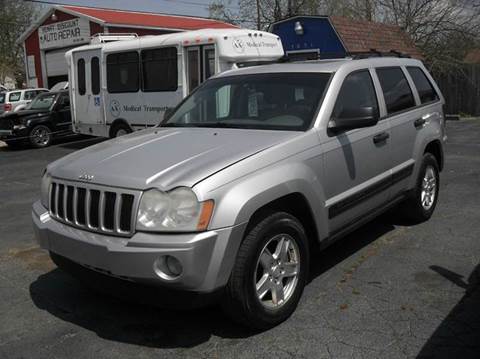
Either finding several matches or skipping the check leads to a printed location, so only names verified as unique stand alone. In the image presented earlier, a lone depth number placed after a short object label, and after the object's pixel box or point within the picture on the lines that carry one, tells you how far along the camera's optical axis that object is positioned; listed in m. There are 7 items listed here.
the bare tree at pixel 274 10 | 29.55
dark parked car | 15.55
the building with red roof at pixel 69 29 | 26.23
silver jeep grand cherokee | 3.23
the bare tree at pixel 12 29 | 43.19
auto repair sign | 26.67
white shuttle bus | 11.56
